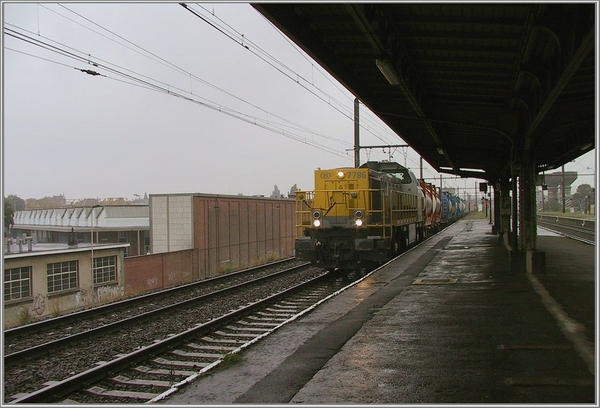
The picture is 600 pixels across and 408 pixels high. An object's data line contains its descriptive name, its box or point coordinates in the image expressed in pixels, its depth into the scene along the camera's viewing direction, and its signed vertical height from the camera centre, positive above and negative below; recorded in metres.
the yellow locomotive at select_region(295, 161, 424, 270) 14.97 -0.38
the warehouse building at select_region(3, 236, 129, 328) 20.78 -2.88
